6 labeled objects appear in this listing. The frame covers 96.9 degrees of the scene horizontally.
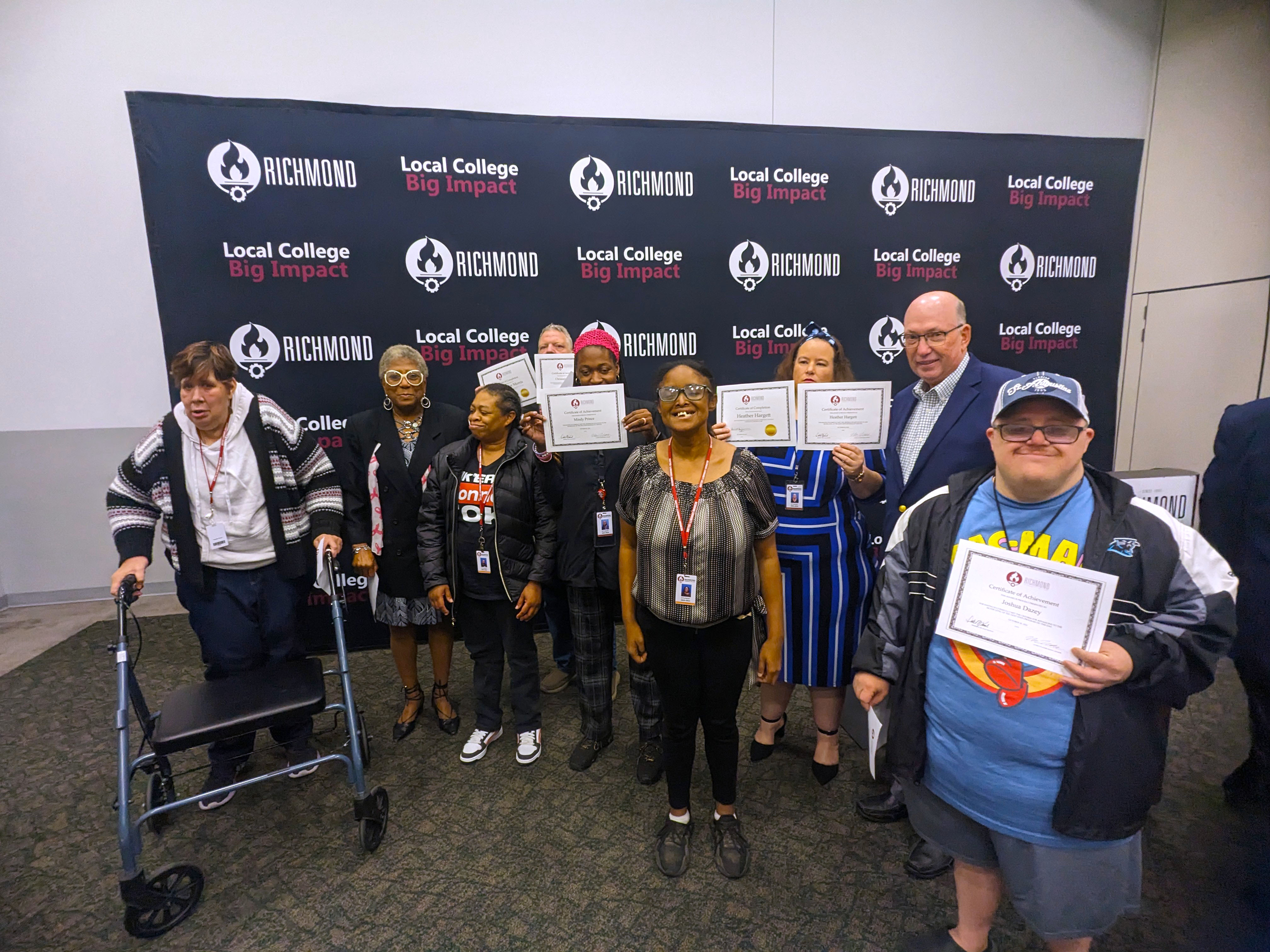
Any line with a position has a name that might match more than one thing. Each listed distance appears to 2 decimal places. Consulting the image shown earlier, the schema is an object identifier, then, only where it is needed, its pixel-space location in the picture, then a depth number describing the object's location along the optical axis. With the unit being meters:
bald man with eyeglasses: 2.04
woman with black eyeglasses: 1.78
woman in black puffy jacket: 2.49
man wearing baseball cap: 1.21
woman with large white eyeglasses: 2.78
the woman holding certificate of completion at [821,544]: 2.30
